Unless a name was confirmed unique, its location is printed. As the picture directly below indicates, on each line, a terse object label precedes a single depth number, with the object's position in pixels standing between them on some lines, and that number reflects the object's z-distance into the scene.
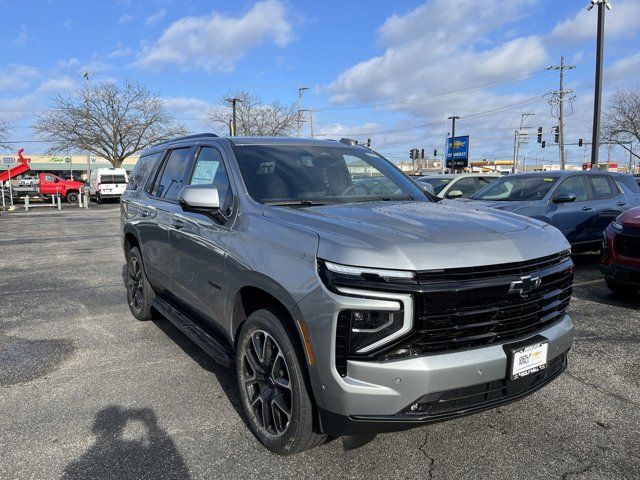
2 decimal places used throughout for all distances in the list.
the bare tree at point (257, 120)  42.75
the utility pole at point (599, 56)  19.28
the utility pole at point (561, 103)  46.59
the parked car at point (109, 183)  31.22
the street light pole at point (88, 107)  38.86
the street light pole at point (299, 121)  43.08
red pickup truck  32.38
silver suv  2.33
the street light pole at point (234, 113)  40.25
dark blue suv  8.28
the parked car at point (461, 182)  12.88
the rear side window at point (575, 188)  8.55
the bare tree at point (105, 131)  38.62
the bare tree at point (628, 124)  35.22
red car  5.50
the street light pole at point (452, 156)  40.26
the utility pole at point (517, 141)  63.88
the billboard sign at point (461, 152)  39.88
